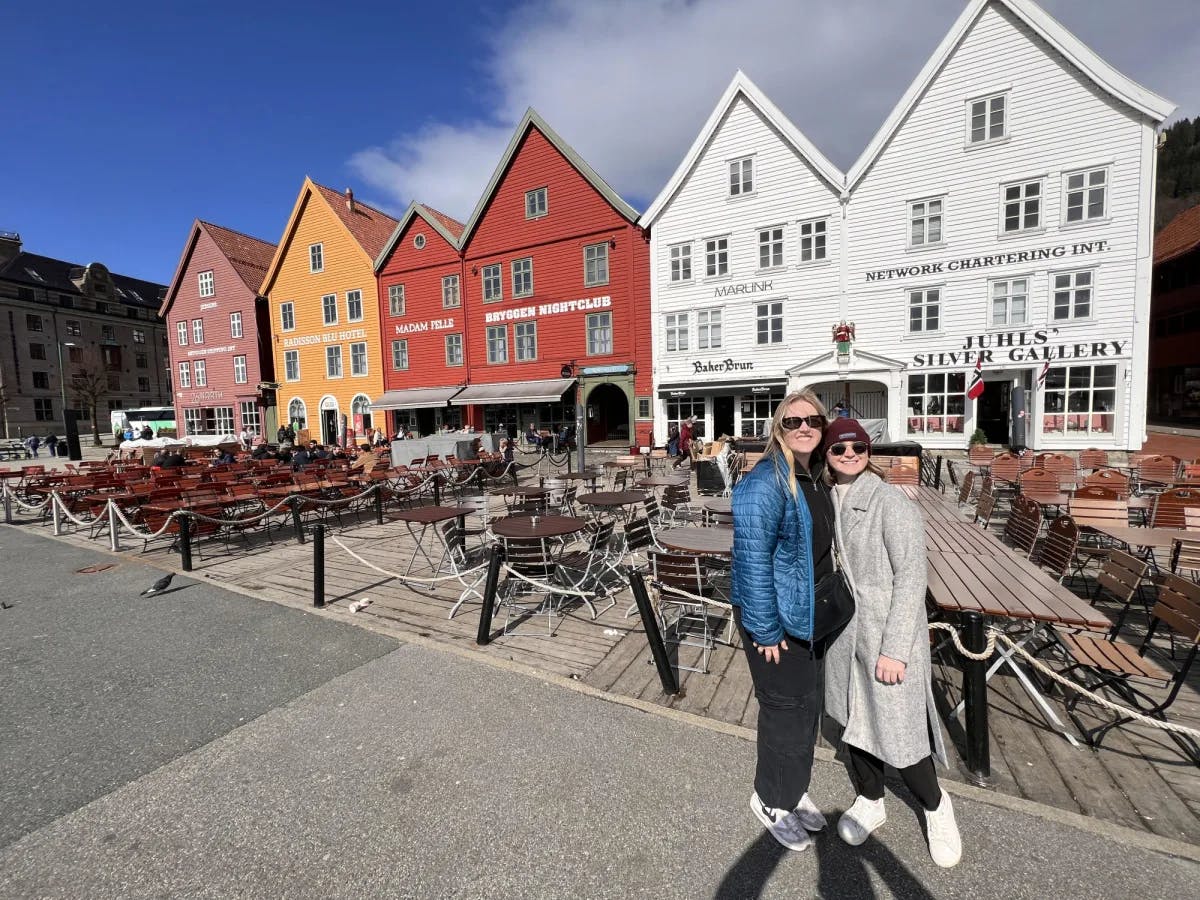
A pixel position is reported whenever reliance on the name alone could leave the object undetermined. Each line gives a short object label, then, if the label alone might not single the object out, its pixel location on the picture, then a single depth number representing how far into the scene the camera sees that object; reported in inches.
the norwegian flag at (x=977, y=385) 673.0
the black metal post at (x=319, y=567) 238.8
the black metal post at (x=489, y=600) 193.0
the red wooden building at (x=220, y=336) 1299.2
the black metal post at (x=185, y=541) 302.0
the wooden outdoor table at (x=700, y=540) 192.2
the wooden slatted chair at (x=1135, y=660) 122.8
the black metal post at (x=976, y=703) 115.6
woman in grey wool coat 90.7
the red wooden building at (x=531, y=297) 933.8
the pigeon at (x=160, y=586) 262.7
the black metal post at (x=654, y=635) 154.8
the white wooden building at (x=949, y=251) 652.1
